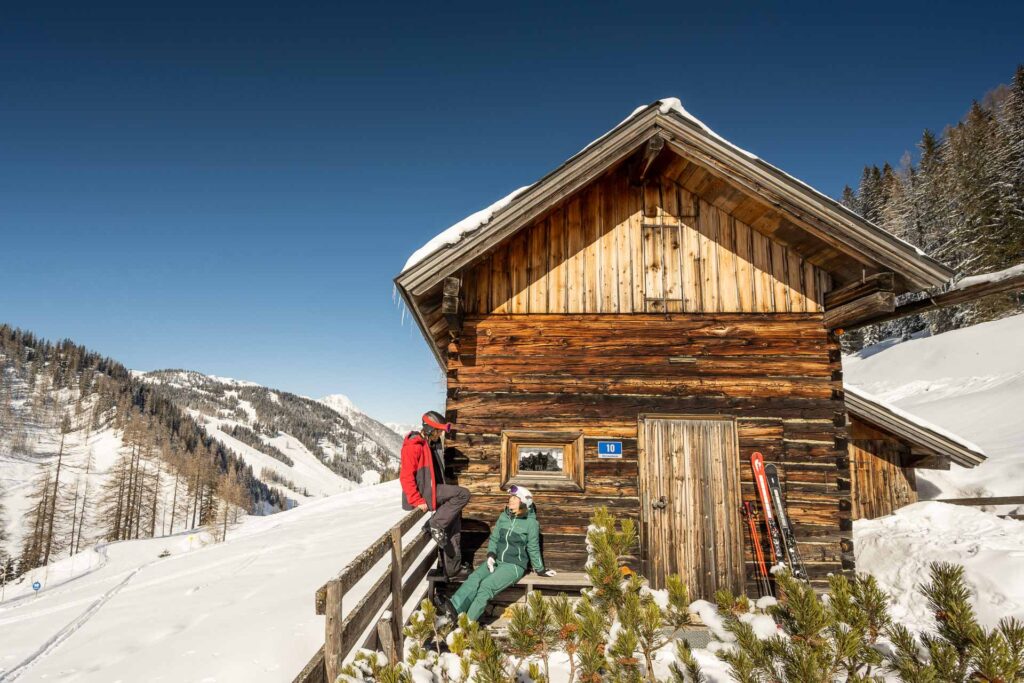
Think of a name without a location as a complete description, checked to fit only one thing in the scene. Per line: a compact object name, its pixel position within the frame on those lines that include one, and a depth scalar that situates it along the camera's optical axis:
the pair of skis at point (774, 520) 6.97
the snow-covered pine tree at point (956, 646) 2.10
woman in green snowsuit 6.25
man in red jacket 6.80
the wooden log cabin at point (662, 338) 7.18
